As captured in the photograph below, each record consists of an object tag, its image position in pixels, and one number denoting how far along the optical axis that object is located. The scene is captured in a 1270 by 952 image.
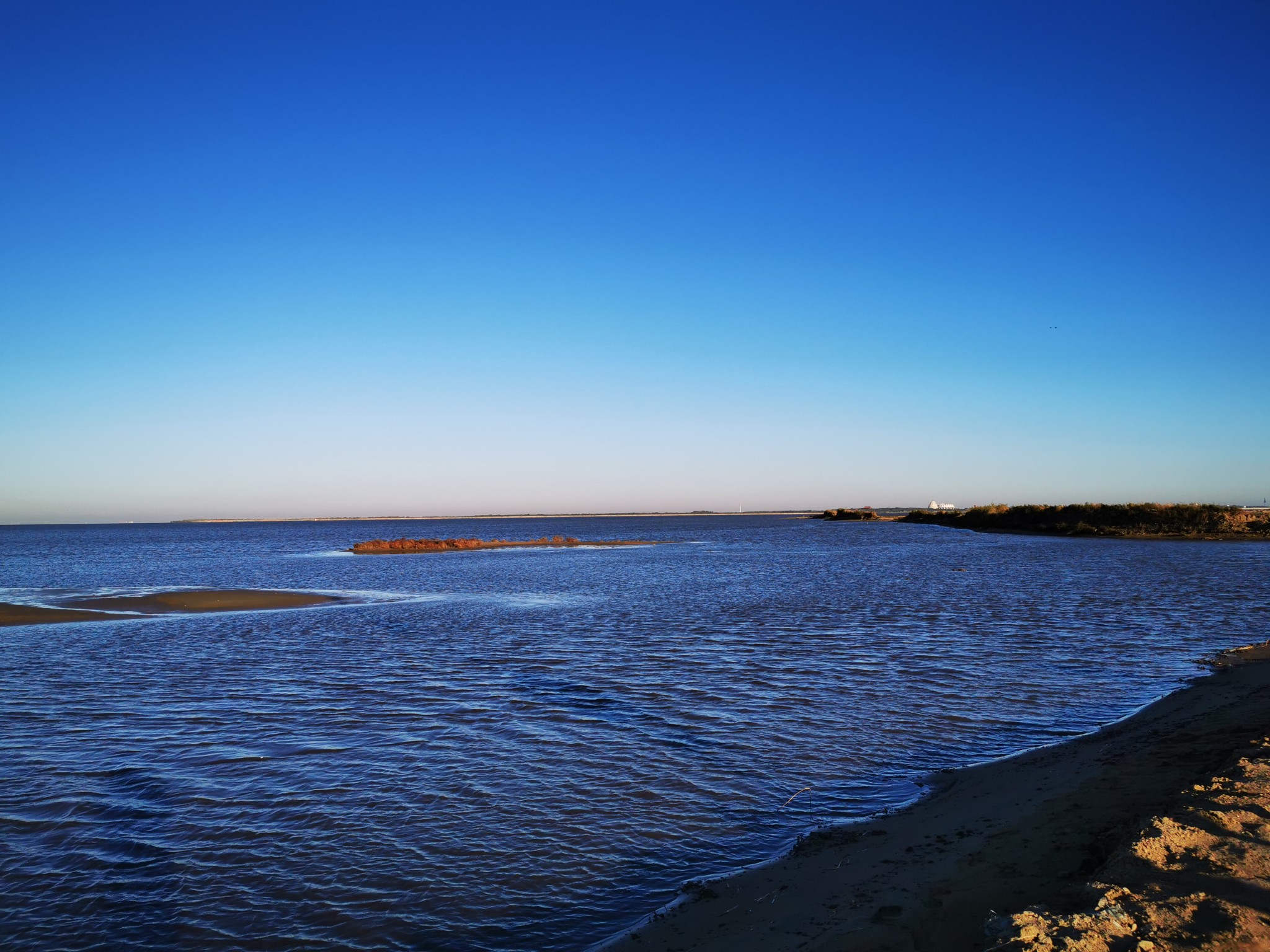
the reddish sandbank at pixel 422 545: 78.50
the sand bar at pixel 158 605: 28.75
